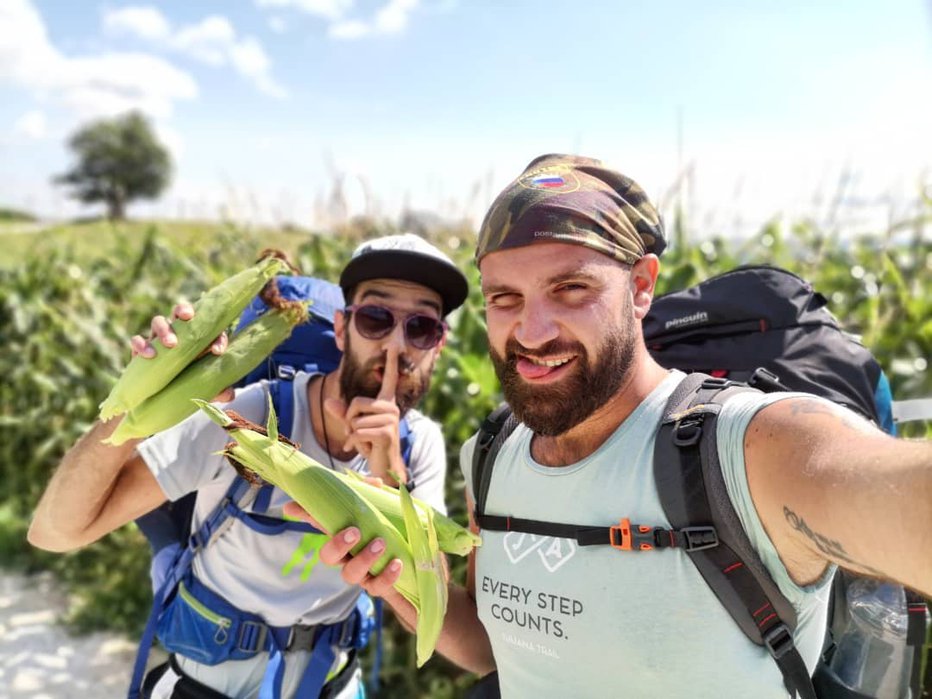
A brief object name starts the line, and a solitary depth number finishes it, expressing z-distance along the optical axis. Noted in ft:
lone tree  209.56
